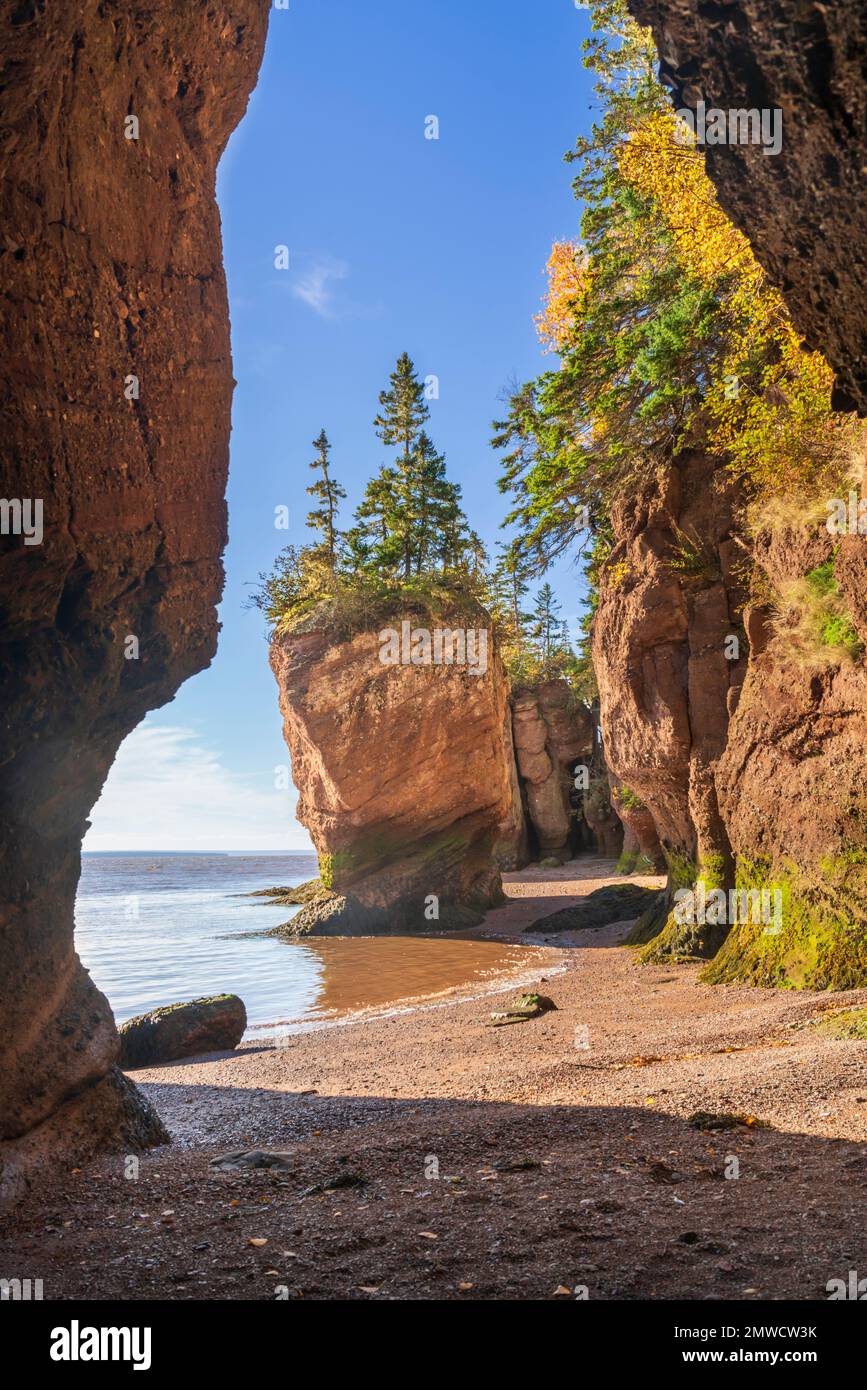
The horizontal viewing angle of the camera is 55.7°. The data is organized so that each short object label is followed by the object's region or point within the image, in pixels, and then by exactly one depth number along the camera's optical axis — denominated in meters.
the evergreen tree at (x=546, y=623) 65.62
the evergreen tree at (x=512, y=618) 53.72
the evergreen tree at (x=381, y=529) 33.91
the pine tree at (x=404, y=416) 35.66
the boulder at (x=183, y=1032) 12.27
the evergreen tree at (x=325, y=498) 35.34
